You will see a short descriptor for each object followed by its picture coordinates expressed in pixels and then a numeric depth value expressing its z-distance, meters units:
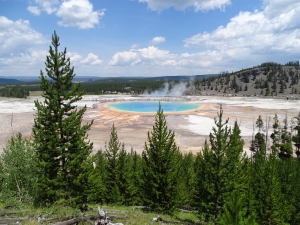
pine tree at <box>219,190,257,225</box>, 6.64
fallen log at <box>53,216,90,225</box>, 10.92
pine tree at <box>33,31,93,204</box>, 17.14
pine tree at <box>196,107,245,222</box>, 18.91
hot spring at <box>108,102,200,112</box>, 111.69
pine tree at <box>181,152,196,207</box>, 29.86
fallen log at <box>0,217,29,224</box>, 11.01
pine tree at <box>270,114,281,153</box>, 50.68
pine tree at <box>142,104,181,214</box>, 20.41
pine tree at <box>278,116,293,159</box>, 46.72
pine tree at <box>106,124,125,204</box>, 26.75
